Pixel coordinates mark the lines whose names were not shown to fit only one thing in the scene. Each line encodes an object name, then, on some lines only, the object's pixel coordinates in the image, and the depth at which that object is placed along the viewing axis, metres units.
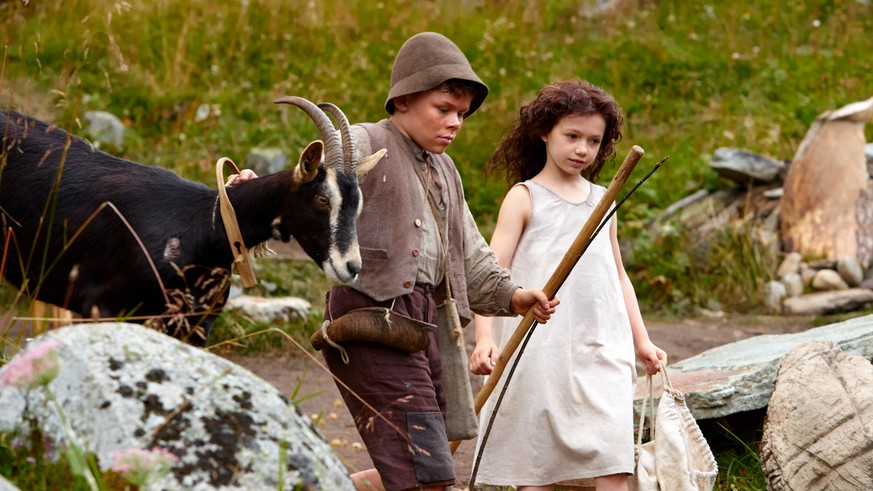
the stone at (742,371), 9.85
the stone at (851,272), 17.78
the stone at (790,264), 18.14
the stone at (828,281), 17.69
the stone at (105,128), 18.94
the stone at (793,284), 17.81
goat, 7.98
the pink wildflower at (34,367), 4.76
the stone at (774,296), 17.67
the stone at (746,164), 19.27
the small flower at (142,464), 4.66
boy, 7.34
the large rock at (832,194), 18.33
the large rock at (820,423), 8.40
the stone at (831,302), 17.11
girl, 8.30
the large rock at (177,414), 5.00
